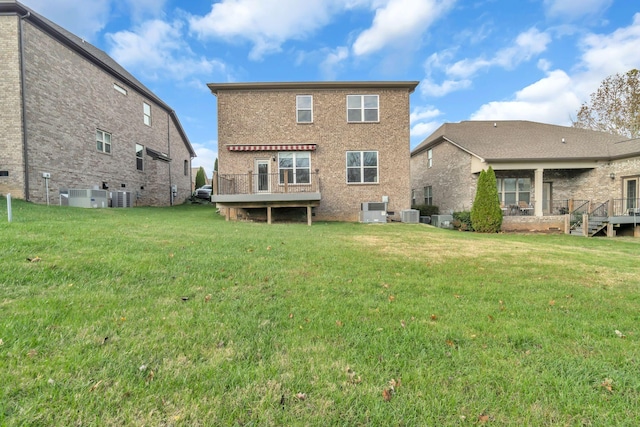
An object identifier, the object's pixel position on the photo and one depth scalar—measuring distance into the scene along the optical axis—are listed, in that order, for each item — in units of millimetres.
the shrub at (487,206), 13781
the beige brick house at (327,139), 15039
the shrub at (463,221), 14875
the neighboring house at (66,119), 11477
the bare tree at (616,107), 22438
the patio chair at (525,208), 15984
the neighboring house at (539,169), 15133
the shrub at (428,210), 19078
